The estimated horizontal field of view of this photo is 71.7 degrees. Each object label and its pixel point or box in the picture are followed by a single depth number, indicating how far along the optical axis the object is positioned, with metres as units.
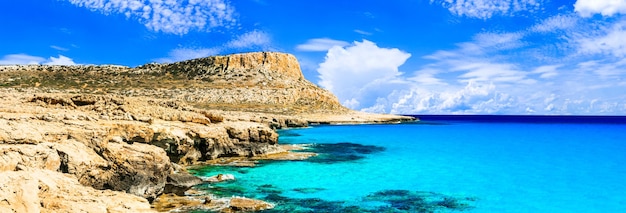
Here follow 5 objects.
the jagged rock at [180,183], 16.17
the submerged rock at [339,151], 29.22
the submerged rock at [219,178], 18.94
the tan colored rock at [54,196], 8.11
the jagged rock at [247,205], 14.13
